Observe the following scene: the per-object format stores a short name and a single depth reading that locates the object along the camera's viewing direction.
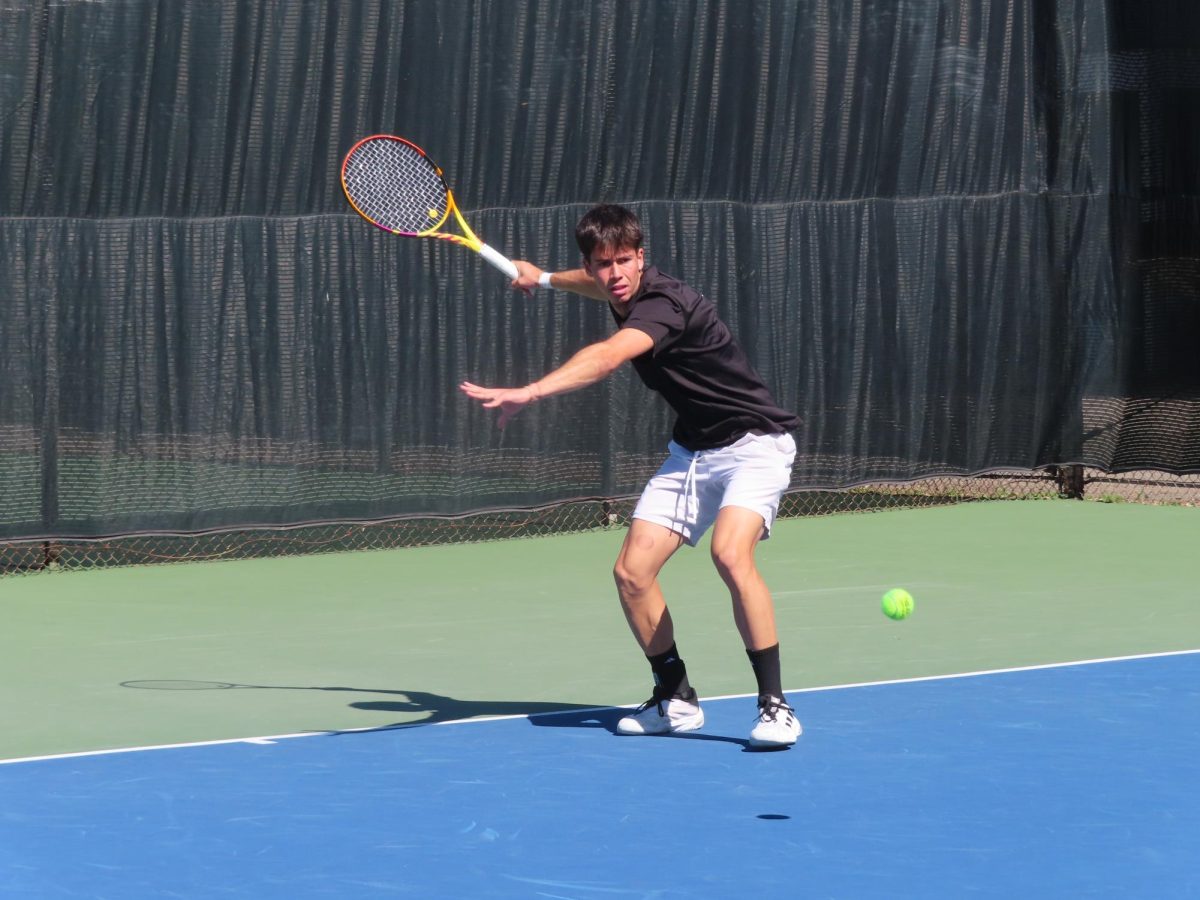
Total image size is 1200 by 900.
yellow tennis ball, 12.84
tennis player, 10.48
